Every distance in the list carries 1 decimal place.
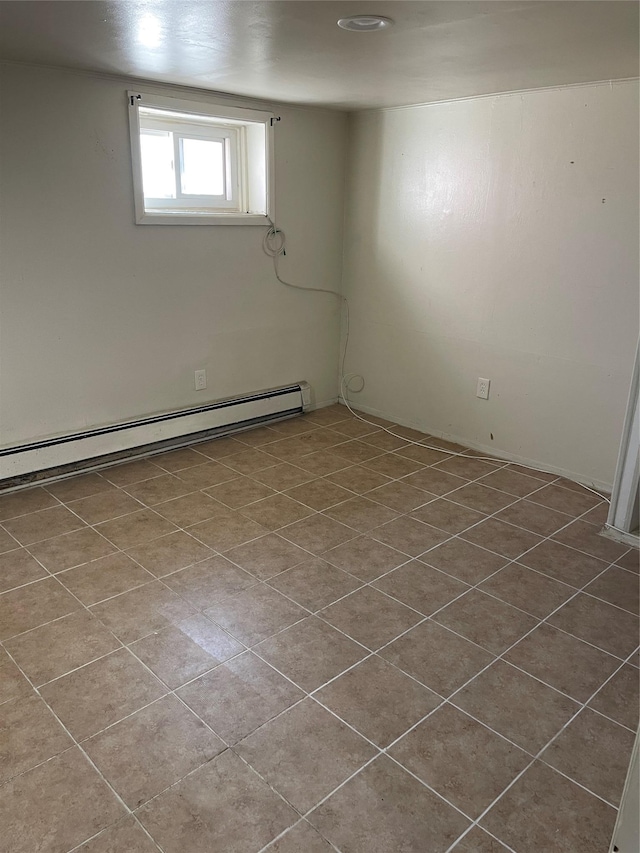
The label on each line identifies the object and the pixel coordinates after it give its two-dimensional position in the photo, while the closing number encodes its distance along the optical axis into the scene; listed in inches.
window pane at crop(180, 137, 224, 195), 142.9
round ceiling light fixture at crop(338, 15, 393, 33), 76.7
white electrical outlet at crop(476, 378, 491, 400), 146.9
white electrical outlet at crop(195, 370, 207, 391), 150.9
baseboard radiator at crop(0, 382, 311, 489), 124.6
